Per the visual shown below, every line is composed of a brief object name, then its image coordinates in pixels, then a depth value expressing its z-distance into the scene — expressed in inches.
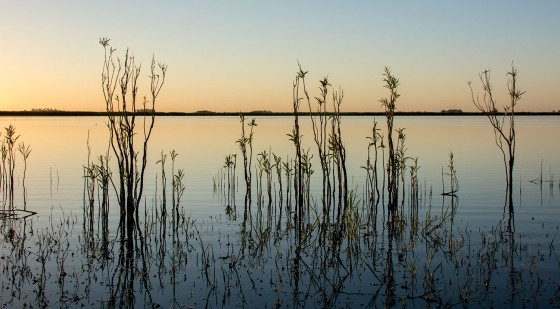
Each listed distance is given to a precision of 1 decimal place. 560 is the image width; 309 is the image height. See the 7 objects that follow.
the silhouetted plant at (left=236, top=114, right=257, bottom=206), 771.5
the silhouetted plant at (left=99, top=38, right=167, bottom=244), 515.2
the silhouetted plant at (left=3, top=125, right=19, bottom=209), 761.6
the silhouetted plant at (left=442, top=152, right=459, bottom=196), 838.0
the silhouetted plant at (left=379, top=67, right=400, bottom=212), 626.8
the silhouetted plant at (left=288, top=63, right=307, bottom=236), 595.8
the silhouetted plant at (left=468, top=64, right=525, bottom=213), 764.0
